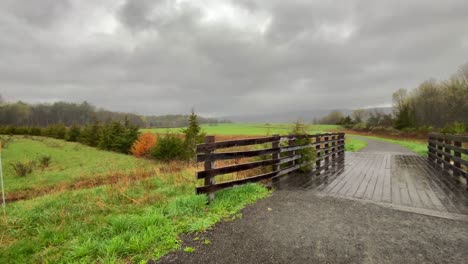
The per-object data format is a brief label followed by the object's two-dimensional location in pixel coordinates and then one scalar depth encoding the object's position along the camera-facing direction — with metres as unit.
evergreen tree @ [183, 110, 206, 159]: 22.94
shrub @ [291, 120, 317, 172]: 7.78
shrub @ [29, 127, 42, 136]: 50.19
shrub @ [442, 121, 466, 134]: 17.16
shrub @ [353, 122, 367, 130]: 42.92
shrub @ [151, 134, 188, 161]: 22.28
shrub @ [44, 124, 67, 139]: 45.69
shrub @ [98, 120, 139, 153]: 31.45
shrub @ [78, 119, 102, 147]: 35.62
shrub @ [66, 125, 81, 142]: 41.80
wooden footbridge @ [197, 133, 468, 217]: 4.74
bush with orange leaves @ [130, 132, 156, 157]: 27.59
